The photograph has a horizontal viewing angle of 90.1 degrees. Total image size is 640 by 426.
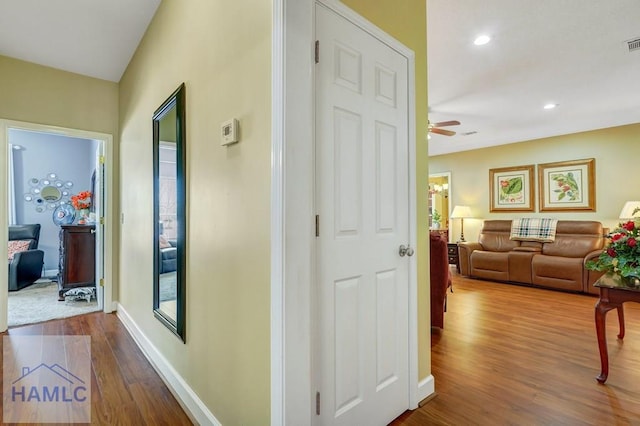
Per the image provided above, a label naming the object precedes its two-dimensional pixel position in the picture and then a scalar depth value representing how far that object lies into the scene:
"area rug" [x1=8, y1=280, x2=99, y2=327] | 3.42
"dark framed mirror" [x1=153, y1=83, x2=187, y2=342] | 2.01
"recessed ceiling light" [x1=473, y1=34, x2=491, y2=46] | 2.70
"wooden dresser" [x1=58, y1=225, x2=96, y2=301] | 4.07
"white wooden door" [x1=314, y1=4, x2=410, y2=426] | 1.39
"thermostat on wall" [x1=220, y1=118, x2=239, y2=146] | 1.45
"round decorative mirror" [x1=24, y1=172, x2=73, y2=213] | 5.54
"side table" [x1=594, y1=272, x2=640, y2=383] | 2.04
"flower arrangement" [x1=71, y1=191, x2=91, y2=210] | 4.67
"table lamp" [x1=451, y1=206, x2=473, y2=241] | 6.29
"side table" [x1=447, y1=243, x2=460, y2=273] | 6.16
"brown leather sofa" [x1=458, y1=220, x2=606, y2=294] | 4.50
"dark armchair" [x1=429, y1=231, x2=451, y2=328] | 2.89
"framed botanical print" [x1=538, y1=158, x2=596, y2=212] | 5.07
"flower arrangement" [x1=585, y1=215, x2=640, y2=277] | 2.08
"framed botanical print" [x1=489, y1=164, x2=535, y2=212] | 5.70
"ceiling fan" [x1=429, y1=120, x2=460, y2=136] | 4.11
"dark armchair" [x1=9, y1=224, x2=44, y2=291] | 4.54
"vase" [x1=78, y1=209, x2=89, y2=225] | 4.63
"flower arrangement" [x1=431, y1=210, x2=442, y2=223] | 7.77
